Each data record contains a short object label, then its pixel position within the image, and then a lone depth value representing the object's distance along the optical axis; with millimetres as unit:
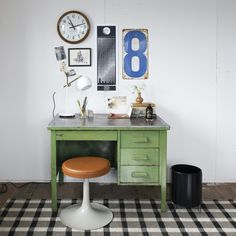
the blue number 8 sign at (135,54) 3044
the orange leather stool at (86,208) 2269
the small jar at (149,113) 2803
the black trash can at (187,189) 2545
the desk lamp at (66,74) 3055
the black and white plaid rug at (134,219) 2225
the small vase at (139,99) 2986
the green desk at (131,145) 2475
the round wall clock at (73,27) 3004
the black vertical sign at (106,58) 3043
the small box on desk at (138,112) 2930
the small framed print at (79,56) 3055
